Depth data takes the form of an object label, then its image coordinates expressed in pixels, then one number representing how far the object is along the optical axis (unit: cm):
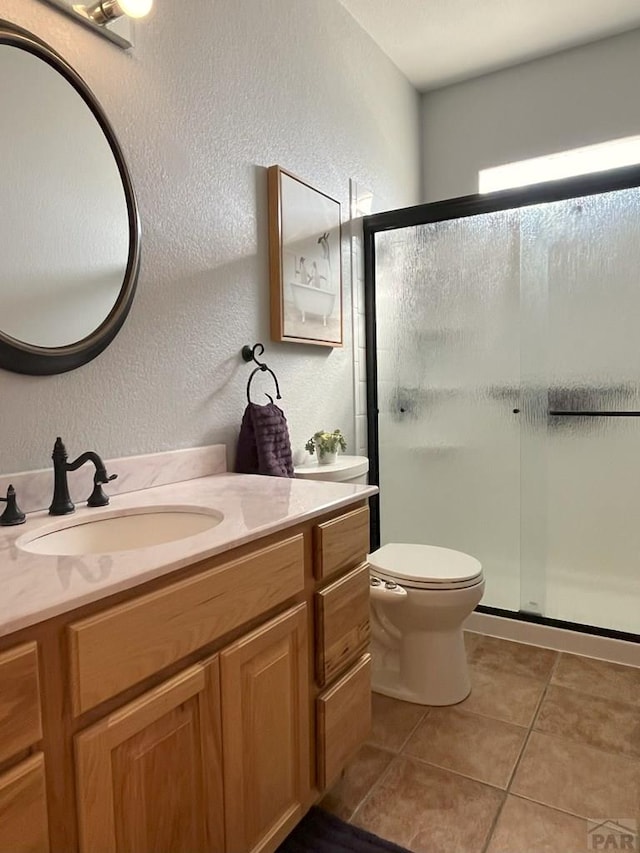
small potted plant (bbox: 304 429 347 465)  210
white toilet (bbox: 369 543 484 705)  183
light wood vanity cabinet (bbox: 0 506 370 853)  73
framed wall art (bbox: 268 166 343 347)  197
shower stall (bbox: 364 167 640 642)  224
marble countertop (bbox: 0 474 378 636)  74
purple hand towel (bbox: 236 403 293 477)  178
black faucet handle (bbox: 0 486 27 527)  111
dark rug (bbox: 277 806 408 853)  130
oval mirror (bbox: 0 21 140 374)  119
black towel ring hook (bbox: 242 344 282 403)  187
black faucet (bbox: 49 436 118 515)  120
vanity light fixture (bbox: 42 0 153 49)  129
